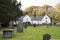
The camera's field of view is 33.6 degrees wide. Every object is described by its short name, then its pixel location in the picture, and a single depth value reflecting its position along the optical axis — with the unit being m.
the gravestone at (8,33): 8.12
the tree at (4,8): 11.43
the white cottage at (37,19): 41.82
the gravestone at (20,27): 10.77
